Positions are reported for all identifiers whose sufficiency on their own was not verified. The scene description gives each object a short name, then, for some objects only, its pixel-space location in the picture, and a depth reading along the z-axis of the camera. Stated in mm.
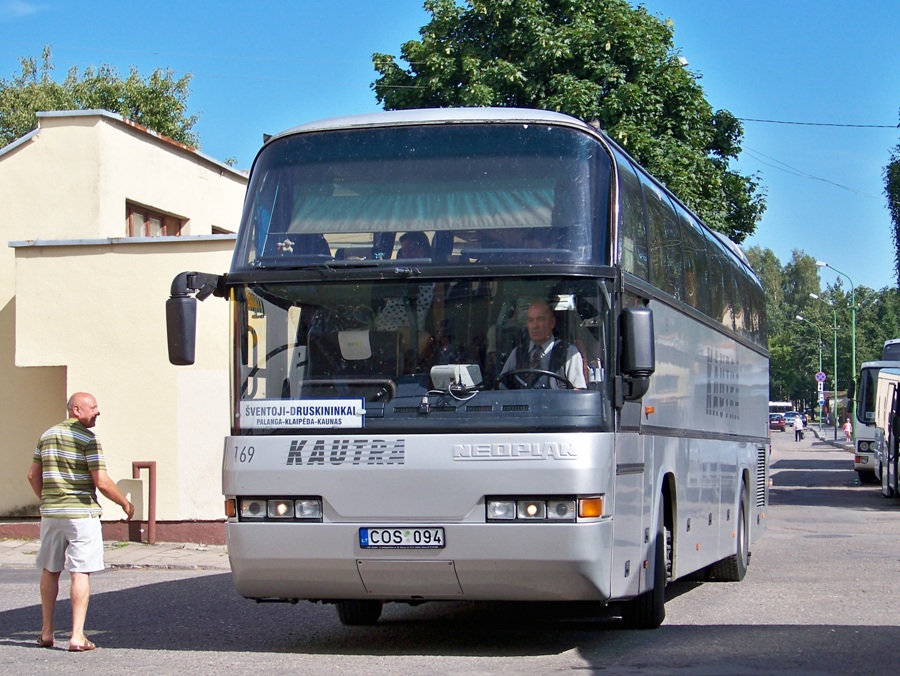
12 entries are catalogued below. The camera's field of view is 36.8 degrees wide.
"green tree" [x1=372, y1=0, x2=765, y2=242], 26359
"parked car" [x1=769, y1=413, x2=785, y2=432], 100312
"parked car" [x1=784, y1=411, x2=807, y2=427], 105000
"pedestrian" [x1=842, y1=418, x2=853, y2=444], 69312
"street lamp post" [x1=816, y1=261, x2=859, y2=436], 64688
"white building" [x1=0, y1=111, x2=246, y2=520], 17125
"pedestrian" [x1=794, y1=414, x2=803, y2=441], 73500
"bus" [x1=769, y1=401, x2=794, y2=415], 116438
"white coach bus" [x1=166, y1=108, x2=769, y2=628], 8047
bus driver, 8125
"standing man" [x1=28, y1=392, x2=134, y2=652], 9133
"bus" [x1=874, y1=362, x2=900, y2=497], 28391
